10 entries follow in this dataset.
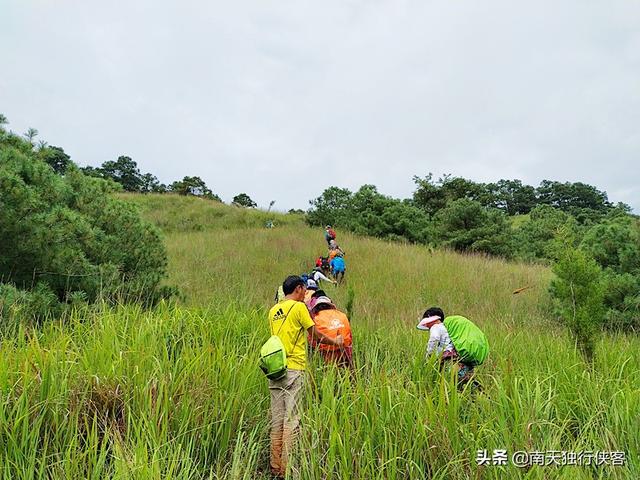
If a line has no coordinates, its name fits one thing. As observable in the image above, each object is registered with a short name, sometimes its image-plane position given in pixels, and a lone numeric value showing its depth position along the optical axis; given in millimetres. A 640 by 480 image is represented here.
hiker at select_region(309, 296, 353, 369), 3791
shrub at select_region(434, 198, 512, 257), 17875
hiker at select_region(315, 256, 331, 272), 10648
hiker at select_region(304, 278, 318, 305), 5219
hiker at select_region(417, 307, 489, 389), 3611
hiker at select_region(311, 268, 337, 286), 8375
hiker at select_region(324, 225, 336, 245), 12359
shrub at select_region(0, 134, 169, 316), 4051
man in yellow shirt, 2667
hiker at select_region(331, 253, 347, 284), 9867
